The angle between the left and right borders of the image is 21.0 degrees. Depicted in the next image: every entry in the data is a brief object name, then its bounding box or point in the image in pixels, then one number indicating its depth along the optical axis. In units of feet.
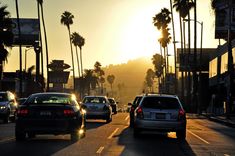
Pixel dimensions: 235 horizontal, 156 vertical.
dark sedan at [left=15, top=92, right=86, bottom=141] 67.46
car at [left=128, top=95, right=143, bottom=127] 104.48
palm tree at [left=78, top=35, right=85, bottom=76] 420.77
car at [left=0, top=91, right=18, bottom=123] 118.52
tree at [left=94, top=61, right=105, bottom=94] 642.63
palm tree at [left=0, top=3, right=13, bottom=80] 170.71
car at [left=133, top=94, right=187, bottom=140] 78.69
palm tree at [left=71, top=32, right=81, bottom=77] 419.74
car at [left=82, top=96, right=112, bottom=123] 122.42
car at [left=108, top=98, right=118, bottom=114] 194.04
